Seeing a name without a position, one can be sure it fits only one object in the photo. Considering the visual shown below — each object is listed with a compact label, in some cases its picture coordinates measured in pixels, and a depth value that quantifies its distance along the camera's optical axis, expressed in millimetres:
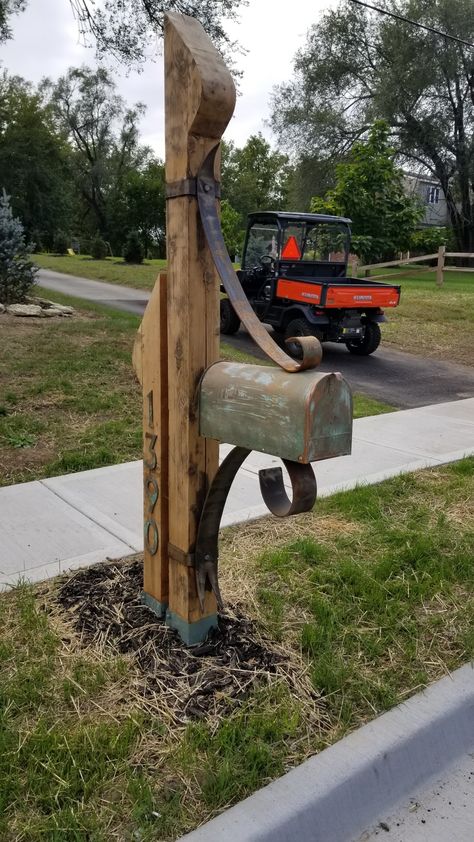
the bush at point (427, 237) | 21781
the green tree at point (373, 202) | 19375
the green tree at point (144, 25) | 9961
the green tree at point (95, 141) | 48219
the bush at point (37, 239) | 35828
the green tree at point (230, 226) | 27562
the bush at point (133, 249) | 29172
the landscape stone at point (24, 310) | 10750
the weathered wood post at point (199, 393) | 1846
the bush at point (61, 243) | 43019
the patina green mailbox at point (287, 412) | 1780
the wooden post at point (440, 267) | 19594
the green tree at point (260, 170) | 54031
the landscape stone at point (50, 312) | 11146
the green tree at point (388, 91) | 28125
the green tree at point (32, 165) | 33750
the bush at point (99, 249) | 33281
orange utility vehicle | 9609
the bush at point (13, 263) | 11469
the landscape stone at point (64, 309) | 11531
